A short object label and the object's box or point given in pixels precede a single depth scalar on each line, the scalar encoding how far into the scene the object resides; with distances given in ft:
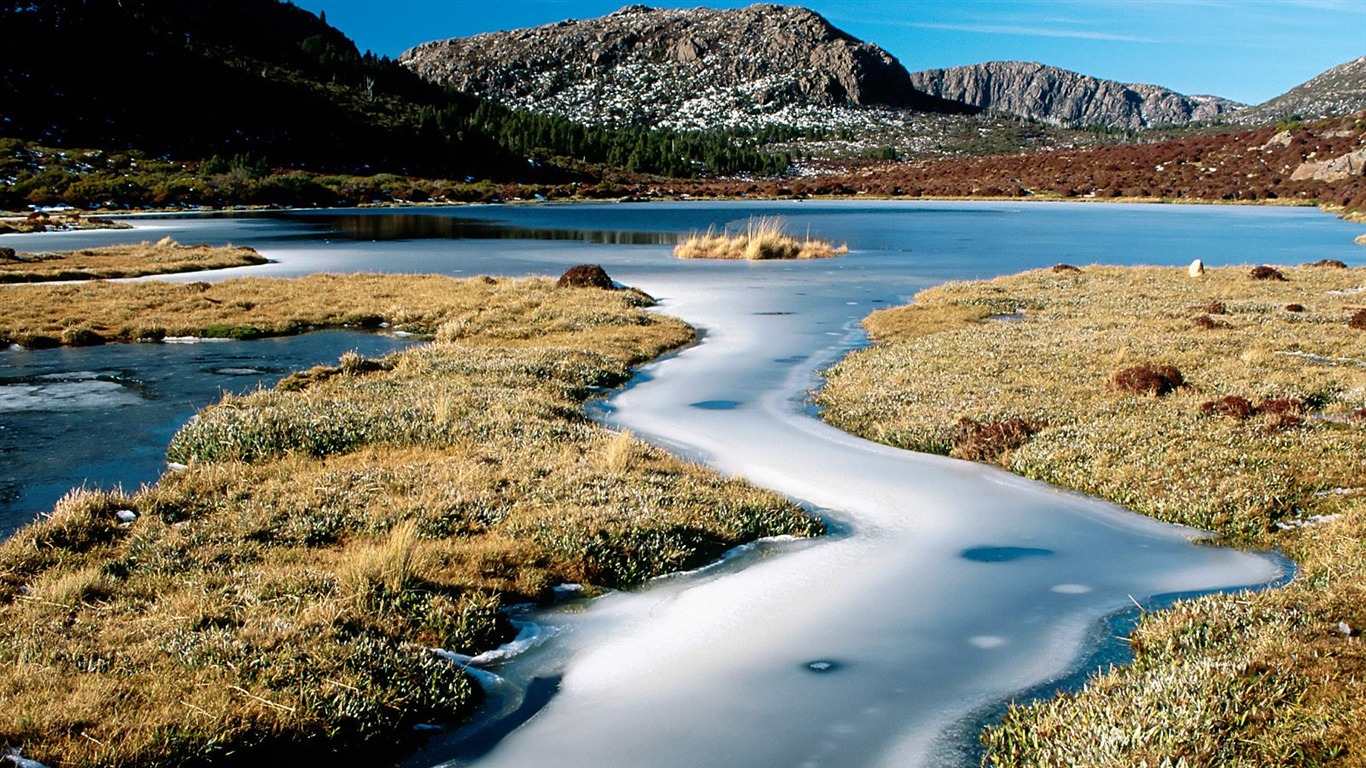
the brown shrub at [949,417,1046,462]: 49.08
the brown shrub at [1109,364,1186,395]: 57.93
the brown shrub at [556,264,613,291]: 118.01
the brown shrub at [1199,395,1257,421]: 51.37
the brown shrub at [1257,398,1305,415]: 52.29
